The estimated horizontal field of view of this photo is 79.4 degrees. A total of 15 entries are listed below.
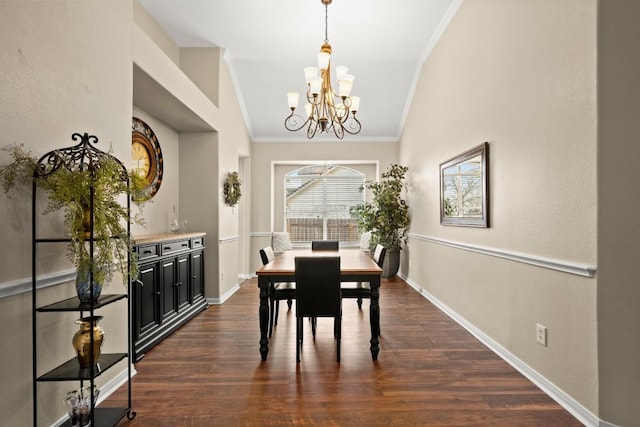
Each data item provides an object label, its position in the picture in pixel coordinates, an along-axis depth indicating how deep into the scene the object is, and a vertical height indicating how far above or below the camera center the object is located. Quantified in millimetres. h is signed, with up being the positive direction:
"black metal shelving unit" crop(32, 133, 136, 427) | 1715 -428
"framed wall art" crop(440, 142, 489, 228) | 3334 +256
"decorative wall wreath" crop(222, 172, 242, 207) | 5086 +343
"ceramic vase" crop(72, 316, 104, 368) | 1845 -613
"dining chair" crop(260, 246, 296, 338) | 3412 -689
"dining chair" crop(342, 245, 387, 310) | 3318 -655
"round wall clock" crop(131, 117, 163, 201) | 3773 +628
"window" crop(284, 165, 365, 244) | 7789 +258
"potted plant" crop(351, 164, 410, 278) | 6352 -39
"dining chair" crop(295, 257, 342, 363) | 2910 -558
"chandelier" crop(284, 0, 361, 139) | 3447 +1165
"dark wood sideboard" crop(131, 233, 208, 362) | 3131 -686
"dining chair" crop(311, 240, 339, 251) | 4988 -399
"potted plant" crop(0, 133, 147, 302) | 1708 +83
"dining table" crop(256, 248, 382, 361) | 2992 -530
